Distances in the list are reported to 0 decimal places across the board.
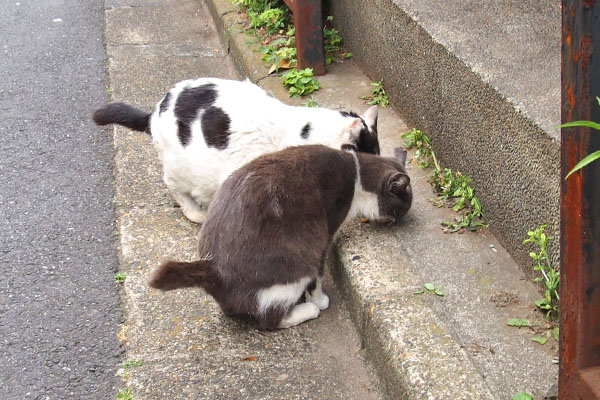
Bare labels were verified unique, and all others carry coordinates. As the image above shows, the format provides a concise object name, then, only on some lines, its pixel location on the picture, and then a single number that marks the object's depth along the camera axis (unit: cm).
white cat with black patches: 362
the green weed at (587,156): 141
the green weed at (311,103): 447
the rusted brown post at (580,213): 143
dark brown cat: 286
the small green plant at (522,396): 230
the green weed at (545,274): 269
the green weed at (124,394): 271
